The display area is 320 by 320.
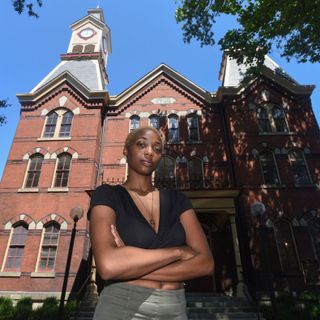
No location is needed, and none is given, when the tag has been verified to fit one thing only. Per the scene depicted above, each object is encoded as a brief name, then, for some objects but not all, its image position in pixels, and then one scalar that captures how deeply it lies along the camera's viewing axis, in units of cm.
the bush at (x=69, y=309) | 914
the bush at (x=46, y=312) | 918
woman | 138
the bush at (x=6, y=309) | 925
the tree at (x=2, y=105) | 1299
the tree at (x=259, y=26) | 1165
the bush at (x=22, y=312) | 929
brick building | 1166
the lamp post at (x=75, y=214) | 847
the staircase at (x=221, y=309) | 887
